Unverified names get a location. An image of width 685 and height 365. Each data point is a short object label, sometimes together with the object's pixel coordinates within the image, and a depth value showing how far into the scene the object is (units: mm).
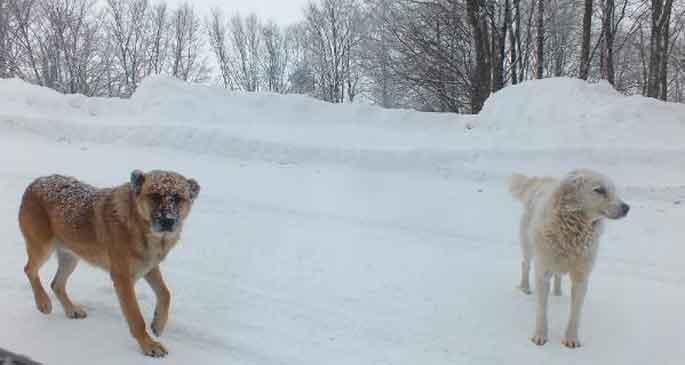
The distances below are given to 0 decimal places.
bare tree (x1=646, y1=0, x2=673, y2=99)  19672
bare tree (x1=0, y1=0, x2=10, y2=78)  31438
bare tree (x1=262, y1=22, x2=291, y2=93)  50219
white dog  4242
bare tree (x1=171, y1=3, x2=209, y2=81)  47844
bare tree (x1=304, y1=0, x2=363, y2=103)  42156
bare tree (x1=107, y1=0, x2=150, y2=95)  43938
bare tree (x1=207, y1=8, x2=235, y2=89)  50375
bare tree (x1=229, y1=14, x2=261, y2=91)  50531
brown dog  3361
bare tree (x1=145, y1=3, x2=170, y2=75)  46125
